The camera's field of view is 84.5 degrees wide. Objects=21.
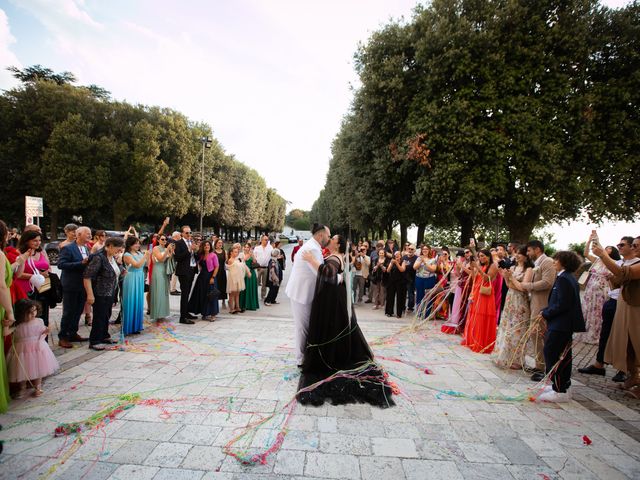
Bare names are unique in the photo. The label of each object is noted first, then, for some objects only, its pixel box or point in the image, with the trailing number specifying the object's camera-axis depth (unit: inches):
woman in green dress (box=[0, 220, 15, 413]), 144.2
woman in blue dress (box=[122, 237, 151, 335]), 267.6
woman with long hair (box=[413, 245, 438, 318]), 383.2
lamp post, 1091.9
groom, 204.5
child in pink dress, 162.6
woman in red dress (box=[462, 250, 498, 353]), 266.1
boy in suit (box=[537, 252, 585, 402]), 178.9
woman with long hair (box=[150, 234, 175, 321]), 305.0
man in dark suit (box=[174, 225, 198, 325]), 318.7
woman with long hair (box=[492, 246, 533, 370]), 227.9
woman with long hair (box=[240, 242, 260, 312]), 391.2
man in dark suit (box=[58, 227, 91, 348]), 234.4
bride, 189.2
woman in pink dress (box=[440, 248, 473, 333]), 325.4
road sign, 613.6
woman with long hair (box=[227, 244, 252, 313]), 362.9
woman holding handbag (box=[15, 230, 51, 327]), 193.3
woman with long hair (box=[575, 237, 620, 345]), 296.5
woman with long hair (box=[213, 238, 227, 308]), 356.2
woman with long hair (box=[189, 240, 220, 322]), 330.6
